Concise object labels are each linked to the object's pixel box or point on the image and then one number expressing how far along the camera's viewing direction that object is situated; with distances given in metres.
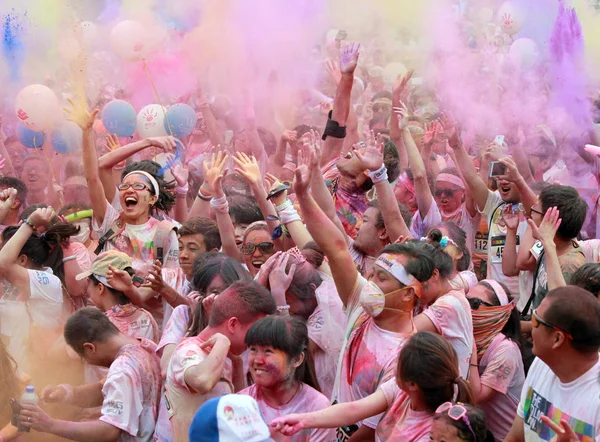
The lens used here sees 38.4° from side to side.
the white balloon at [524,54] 8.52
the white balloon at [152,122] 7.48
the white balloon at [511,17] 8.74
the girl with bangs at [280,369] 3.39
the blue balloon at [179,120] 7.46
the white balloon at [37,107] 7.42
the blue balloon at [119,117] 7.44
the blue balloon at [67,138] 7.81
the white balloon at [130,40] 7.86
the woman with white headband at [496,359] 3.84
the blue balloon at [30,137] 7.72
